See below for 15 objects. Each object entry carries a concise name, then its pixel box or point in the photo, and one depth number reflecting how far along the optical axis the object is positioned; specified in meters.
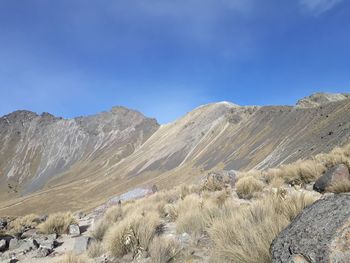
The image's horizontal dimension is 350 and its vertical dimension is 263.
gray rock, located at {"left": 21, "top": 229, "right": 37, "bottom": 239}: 12.76
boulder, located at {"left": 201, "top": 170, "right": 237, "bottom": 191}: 15.66
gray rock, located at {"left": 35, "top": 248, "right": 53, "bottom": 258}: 9.34
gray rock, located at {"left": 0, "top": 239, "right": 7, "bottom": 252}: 10.76
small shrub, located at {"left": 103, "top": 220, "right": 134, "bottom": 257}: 7.56
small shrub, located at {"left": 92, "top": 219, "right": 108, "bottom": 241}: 10.45
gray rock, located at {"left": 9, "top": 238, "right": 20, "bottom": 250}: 10.77
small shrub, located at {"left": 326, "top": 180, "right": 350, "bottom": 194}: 8.52
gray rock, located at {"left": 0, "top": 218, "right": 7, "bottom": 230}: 17.47
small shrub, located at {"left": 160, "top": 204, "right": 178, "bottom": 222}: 11.02
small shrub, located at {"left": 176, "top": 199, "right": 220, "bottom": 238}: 7.93
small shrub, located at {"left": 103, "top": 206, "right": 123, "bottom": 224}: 12.74
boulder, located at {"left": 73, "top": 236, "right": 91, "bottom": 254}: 8.73
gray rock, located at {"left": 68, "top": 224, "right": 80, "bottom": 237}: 12.68
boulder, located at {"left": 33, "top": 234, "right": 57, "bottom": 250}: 10.19
